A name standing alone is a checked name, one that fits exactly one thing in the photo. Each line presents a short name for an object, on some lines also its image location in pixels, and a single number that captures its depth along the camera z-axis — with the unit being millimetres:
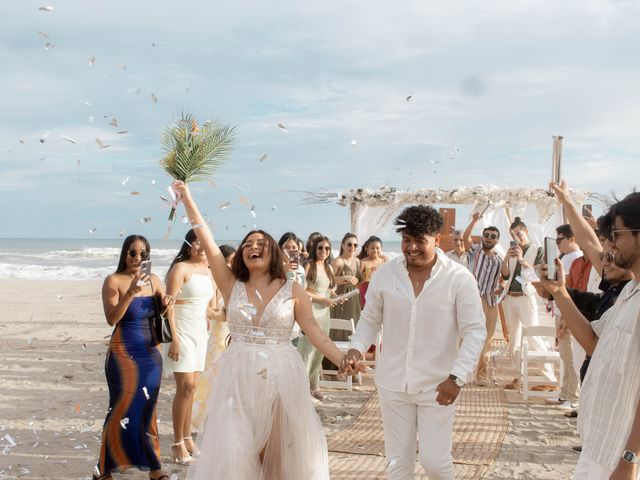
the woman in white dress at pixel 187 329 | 6461
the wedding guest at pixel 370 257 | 10891
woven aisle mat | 6508
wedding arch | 16141
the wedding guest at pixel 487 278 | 10508
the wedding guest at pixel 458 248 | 12141
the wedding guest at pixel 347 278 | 10633
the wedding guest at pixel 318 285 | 9297
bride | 4371
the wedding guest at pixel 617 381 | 2957
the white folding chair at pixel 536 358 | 9391
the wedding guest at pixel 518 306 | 10445
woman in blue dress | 5672
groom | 4469
